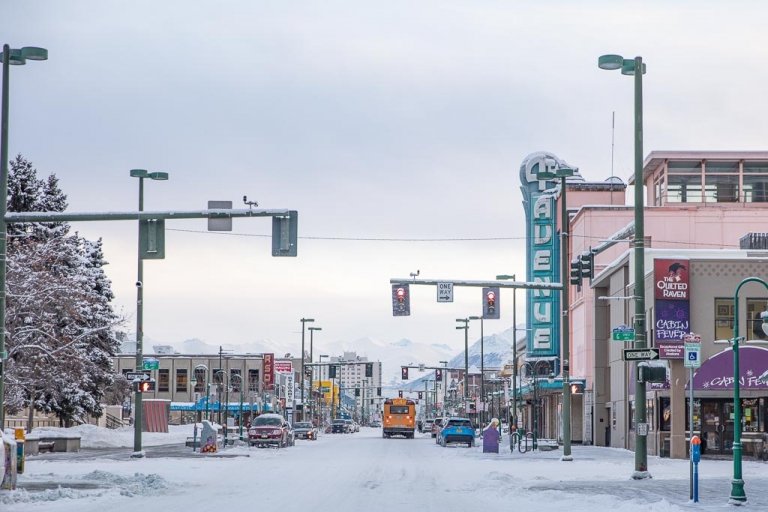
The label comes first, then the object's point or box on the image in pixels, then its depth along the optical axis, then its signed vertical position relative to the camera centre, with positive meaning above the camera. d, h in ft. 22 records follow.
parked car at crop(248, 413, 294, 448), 202.39 -11.18
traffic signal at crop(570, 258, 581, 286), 126.92 +10.48
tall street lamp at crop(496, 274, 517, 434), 178.85 +9.75
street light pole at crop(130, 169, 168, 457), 146.00 +6.31
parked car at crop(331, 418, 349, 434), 402.93 -20.40
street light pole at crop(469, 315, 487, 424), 328.21 -8.63
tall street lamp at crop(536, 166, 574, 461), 145.69 +4.02
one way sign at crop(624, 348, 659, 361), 96.17 +1.29
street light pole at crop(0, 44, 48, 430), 93.30 +17.87
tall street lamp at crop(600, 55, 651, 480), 100.73 +10.69
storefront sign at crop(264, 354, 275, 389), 414.62 -1.19
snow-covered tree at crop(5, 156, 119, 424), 155.94 +7.55
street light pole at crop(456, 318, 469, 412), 341.82 +12.24
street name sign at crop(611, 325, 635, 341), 103.50 +3.04
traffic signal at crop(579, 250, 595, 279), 126.62 +11.15
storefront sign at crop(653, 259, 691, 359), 156.46 +8.13
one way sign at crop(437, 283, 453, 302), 140.97 +9.11
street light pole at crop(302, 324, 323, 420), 383.55 +10.75
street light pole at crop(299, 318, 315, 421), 365.10 +12.25
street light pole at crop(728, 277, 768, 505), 76.69 -5.48
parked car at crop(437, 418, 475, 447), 219.41 -11.84
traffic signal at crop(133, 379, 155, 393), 145.28 -2.40
